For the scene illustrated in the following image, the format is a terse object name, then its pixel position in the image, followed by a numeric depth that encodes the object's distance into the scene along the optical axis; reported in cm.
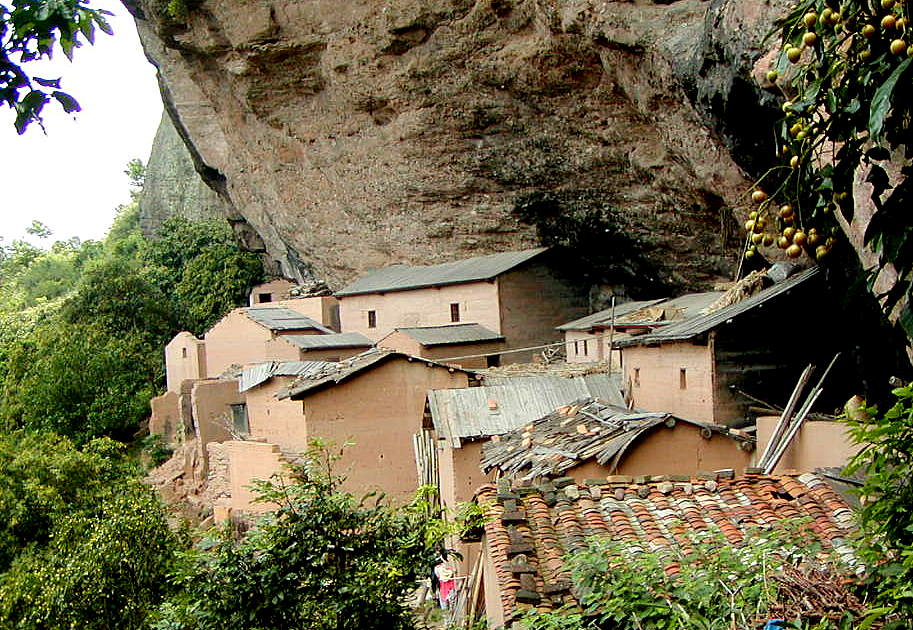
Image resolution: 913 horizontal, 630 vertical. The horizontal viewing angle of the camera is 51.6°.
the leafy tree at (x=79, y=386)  2693
